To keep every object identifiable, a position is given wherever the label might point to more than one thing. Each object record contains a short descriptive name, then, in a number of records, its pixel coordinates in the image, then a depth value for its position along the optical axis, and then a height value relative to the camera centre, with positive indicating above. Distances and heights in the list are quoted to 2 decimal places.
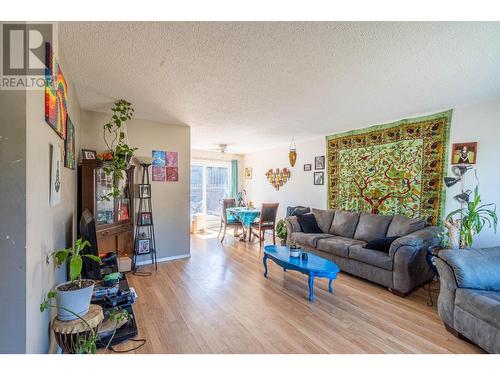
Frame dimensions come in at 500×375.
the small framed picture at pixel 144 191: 3.47 -0.09
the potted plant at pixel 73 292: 1.31 -0.63
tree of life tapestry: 3.18 +0.30
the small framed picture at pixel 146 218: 3.52 -0.51
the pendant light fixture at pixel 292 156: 4.43 +0.58
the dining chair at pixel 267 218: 4.80 -0.70
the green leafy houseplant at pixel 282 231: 4.59 -0.92
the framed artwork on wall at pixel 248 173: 6.91 +0.39
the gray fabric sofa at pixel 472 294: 1.67 -0.86
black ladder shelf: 3.47 -0.64
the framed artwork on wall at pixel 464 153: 2.86 +0.43
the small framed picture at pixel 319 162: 4.73 +0.51
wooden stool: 1.28 -0.82
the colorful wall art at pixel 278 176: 5.63 +0.24
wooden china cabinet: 2.68 -0.28
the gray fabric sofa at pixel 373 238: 2.67 -0.84
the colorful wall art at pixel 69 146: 2.01 +0.37
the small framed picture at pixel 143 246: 3.50 -0.94
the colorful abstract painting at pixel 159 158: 3.70 +0.44
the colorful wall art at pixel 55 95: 1.34 +0.60
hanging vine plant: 2.77 +0.31
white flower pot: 1.30 -0.68
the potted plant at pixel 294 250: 2.93 -0.84
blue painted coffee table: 2.54 -0.94
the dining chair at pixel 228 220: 5.26 -0.79
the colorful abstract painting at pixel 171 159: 3.81 +0.44
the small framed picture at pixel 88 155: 2.90 +0.39
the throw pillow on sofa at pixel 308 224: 4.12 -0.69
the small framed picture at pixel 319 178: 4.72 +0.17
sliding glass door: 6.61 +0.02
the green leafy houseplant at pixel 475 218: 2.49 -0.36
